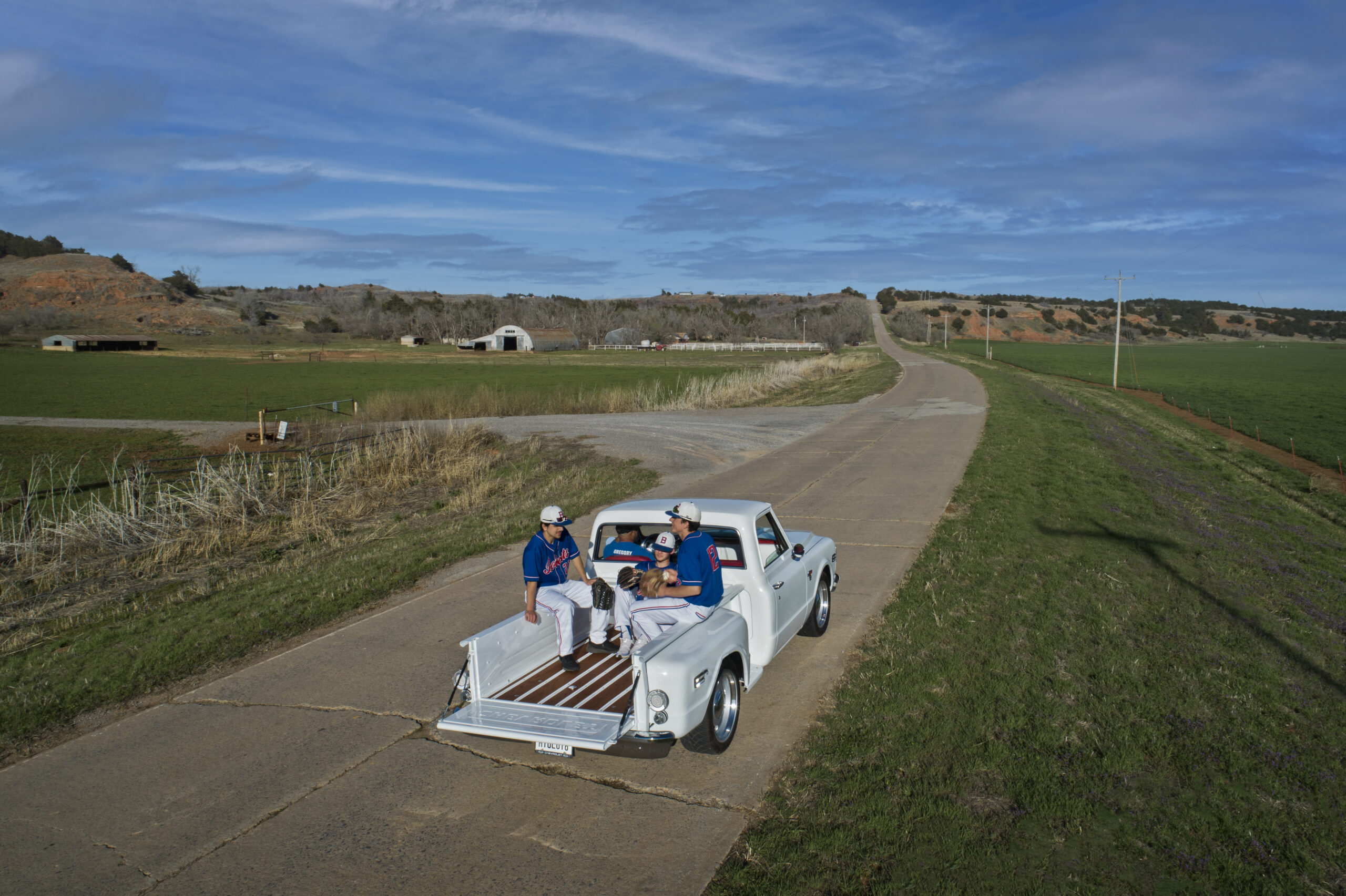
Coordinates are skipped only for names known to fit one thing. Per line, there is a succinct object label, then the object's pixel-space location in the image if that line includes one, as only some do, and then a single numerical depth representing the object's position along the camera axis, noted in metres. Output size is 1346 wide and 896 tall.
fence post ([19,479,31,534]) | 12.44
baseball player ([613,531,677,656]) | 6.21
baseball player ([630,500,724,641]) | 6.02
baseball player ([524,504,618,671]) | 6.23
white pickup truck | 5.04
